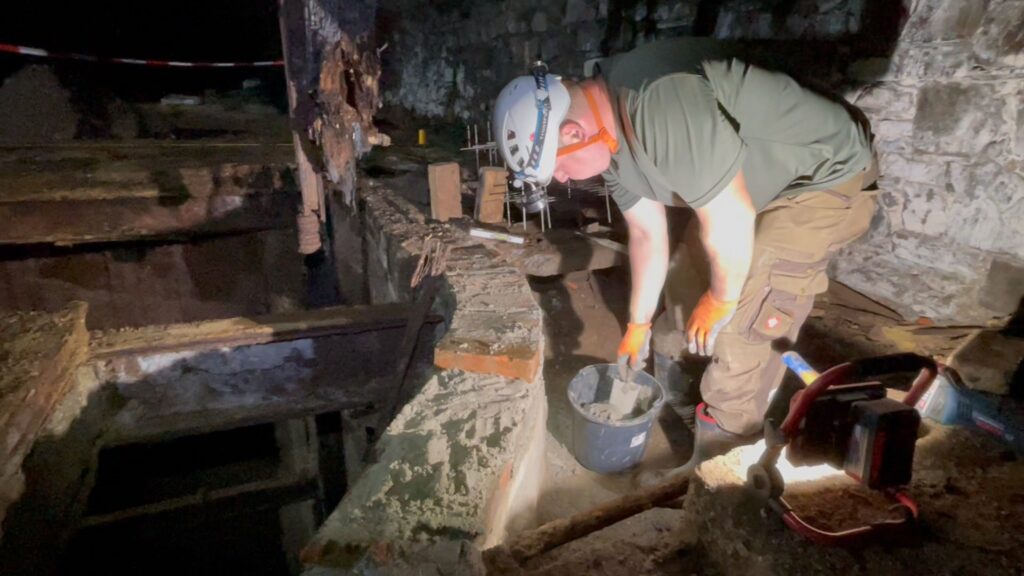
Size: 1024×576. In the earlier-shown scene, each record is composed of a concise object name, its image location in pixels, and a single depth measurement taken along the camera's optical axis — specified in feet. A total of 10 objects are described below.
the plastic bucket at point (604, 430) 7.91
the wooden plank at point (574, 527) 4.63
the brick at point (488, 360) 6.42
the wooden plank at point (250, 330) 8.07
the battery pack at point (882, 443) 4.38
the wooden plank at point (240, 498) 11.00
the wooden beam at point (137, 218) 12.96
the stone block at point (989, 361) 7.55
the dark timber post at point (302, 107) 10.18
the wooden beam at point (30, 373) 6.19
